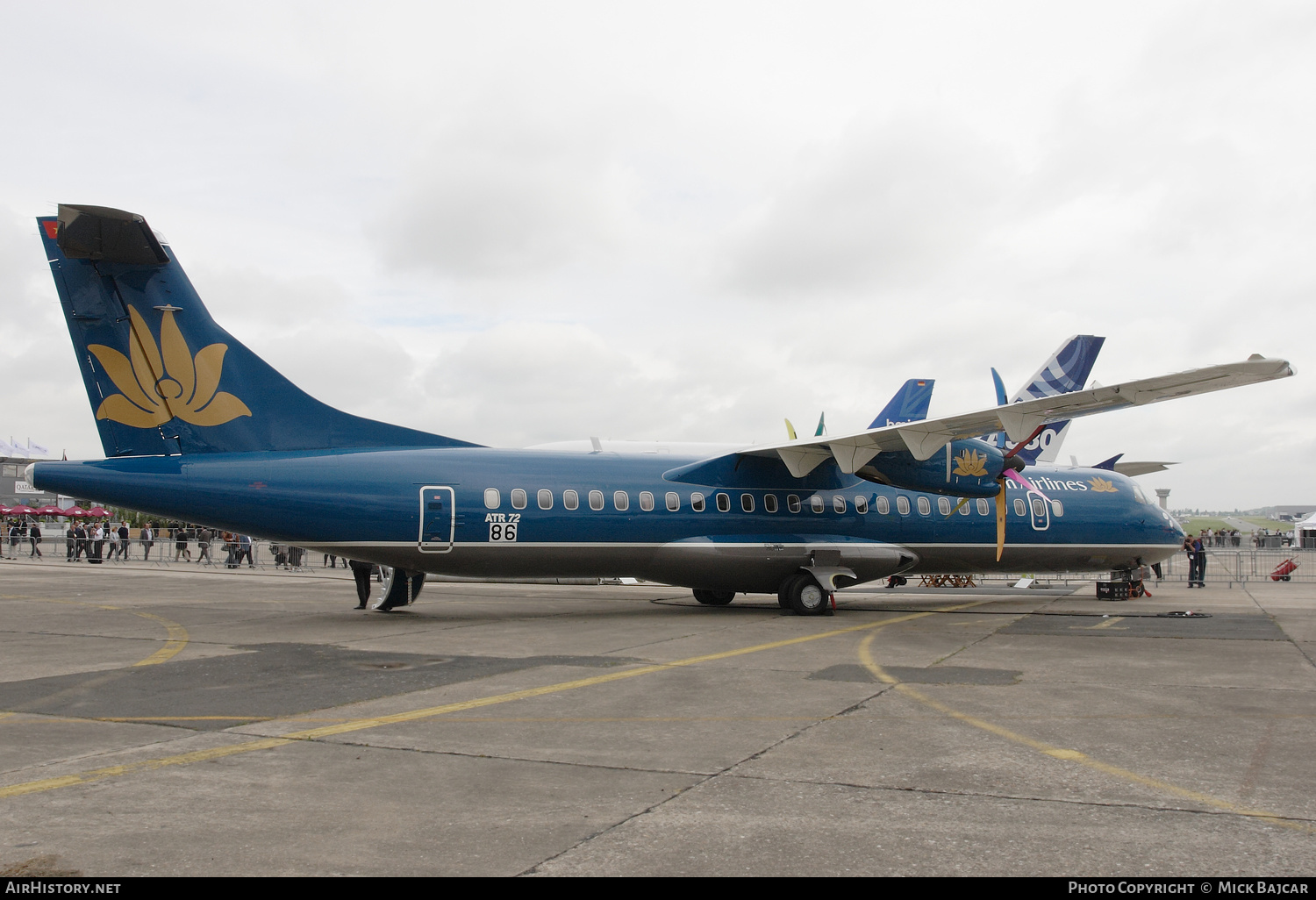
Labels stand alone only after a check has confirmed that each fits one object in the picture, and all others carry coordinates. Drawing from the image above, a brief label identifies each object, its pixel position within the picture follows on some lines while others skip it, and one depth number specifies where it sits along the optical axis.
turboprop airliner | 14.10
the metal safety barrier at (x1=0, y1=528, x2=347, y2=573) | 37.00
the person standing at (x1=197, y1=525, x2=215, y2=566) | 37.81
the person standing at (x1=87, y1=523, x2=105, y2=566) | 38.09
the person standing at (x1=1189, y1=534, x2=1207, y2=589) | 28.51
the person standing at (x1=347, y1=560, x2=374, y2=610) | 18.03
